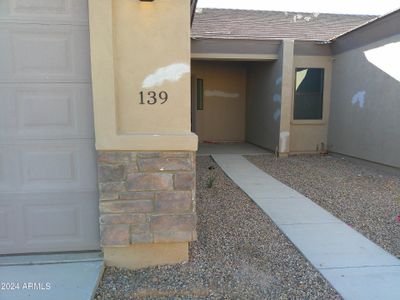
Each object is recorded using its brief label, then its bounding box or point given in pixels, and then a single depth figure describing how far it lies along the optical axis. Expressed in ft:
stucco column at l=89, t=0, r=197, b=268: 9.07
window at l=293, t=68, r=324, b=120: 31.94
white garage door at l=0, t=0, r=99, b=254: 9.27
